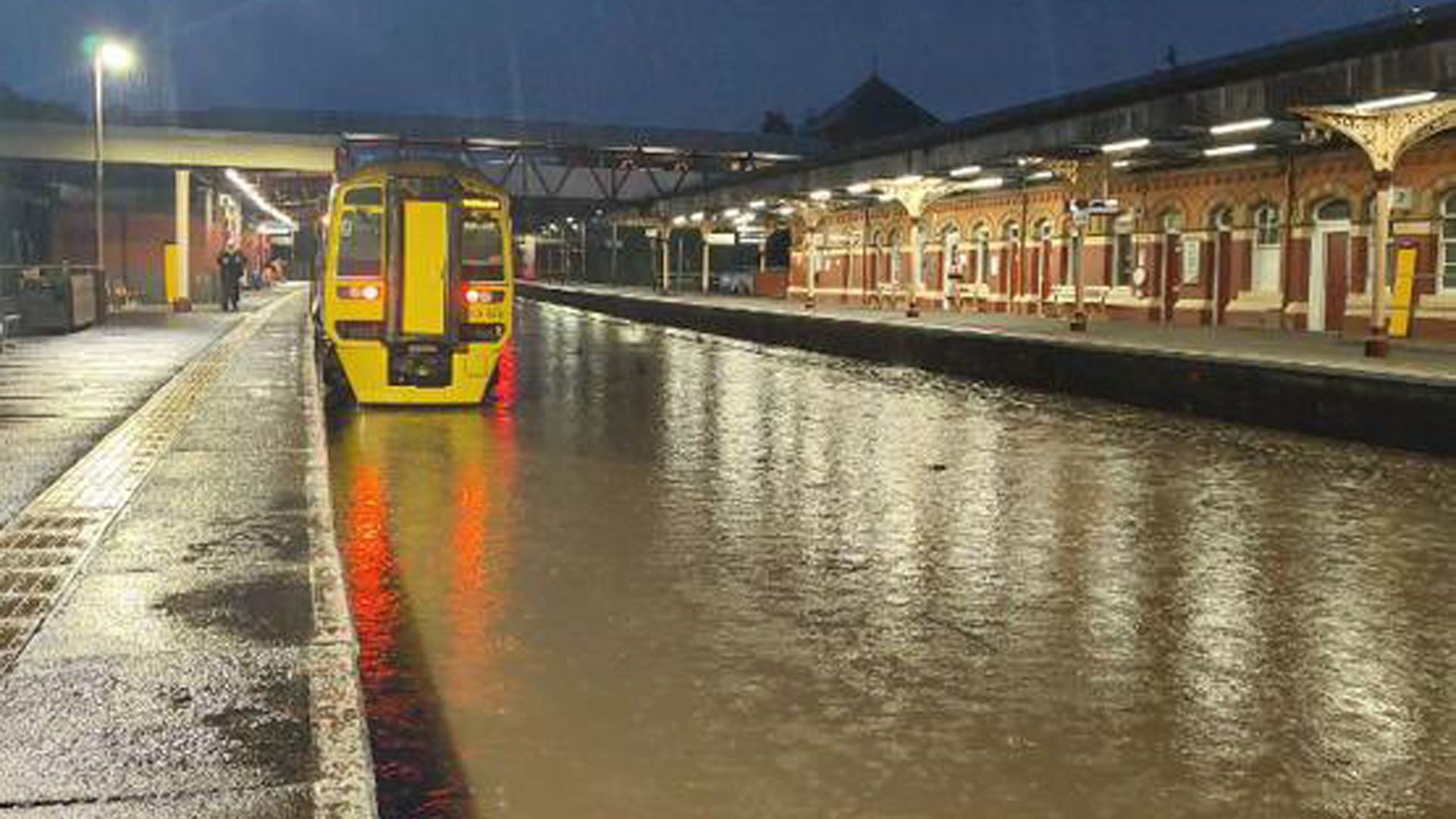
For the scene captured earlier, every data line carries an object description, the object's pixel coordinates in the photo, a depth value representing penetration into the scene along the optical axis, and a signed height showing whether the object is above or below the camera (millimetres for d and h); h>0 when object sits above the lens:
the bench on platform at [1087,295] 38375 -313
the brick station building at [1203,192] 21195 +2129
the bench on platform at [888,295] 49750 -452
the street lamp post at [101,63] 35188 +5100
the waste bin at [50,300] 29812 -521
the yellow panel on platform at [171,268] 43344 +196
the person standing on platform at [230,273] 43469 +89
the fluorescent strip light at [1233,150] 28438 +2641
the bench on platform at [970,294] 44844 -362
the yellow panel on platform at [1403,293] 24141 -107
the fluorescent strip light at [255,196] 49278 +3193
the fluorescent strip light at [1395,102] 18797 +2395
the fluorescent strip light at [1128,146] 26500 +2538
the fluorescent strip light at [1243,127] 22969 +2538
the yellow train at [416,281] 17203 -40
